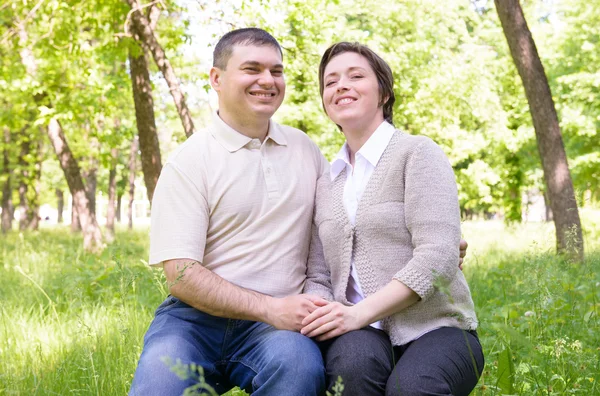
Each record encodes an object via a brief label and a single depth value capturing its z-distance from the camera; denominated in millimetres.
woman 2555
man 2660
